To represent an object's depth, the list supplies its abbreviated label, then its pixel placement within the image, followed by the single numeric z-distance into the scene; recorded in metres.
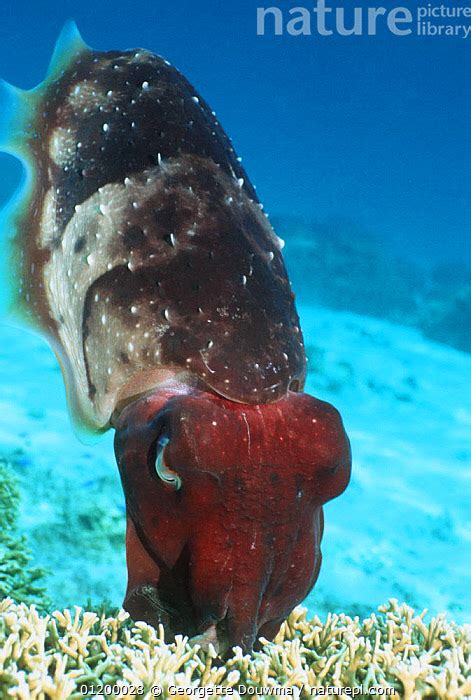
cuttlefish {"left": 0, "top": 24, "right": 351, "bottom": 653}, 0.68
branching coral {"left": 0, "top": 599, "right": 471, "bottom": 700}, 0.70
